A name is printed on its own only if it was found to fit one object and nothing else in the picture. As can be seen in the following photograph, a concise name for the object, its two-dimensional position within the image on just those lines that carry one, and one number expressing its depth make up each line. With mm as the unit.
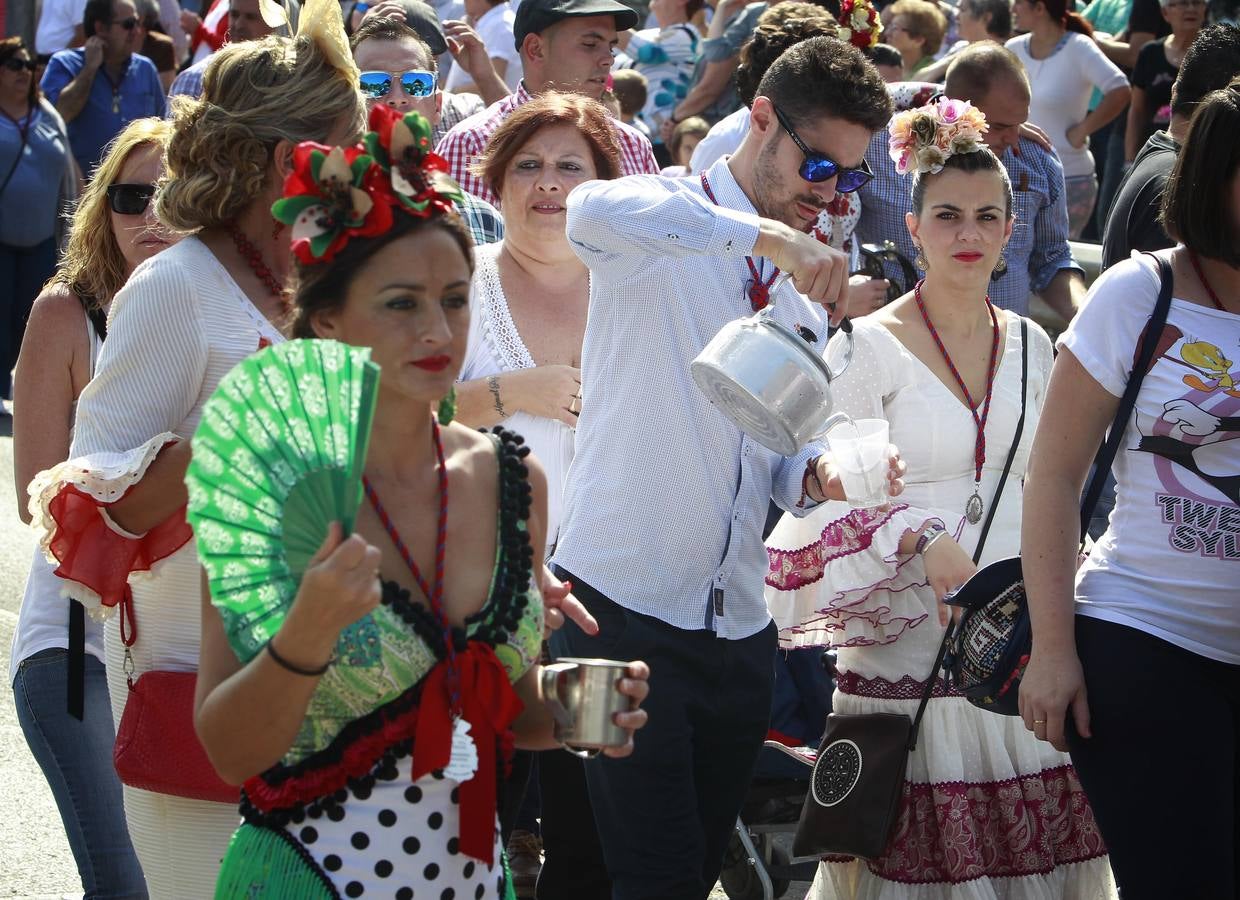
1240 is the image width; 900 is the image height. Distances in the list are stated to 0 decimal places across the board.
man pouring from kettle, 6816
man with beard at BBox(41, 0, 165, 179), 21125
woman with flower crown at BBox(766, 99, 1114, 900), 8500
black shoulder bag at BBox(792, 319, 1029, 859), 8328
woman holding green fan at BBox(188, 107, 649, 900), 4590
